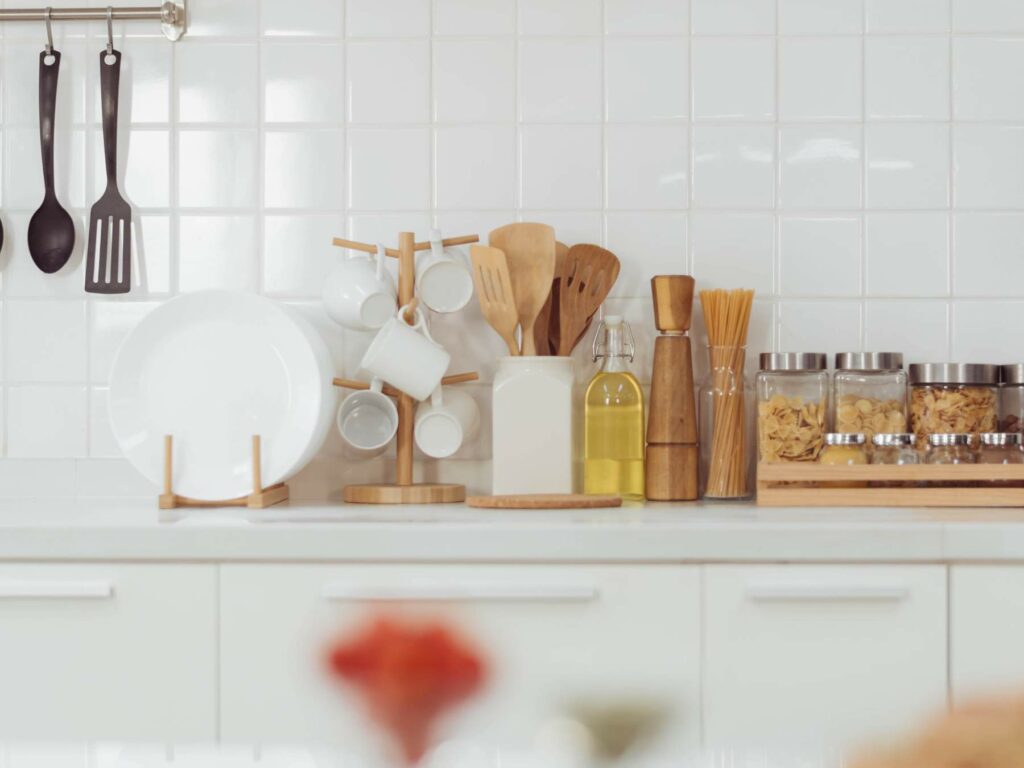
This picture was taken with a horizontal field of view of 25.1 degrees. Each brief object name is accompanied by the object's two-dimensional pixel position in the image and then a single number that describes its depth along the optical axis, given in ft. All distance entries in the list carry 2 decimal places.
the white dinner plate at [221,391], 8.50
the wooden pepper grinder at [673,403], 8.64
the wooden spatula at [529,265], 8.64
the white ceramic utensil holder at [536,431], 8.56
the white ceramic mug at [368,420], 8.72
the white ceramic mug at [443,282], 8.68
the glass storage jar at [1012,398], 8.60
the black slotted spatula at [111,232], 8.97
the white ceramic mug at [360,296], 8.61
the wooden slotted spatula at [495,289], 8.58
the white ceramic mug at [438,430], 8.69
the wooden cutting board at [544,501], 8.27
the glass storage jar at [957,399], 8.54
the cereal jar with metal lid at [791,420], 8.56
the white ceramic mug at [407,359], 8.54
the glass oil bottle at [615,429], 8.68
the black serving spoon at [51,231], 8.98
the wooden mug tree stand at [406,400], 8.67
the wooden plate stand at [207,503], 8.37
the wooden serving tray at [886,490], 8.29
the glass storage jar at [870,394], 8.56
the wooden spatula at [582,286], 8.76
